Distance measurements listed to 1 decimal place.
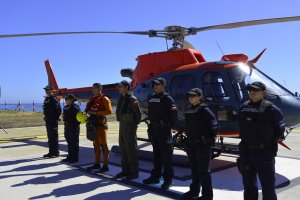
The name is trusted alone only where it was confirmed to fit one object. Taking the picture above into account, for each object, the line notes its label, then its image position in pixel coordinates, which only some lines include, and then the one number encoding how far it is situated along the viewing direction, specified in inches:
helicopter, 272.1
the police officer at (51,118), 354.9
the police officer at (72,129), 330.0
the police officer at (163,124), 228.1
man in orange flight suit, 283.4
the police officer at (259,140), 164.2
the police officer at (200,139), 194.1
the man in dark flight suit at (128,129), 255.0
